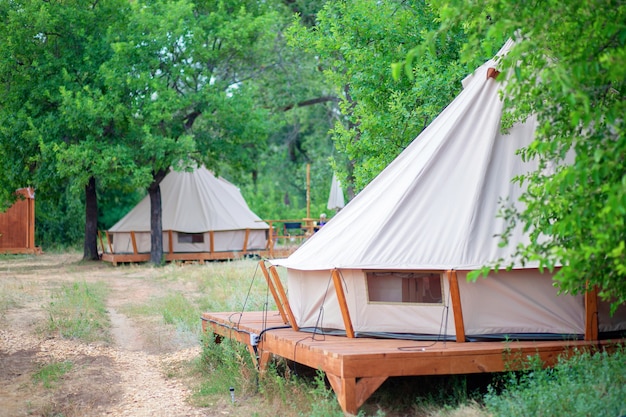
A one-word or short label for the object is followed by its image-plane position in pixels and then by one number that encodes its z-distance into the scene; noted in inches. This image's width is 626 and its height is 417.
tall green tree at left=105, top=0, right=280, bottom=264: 884.0
